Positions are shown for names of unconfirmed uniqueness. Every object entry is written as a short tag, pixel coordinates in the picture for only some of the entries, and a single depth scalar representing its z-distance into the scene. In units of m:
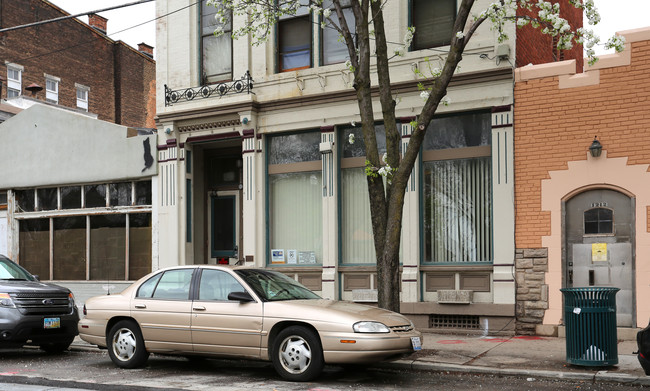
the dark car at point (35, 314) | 11.09
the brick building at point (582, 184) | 11.96
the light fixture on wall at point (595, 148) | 12.14
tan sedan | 8.65
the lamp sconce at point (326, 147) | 14.66
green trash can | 9.00
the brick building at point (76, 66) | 27.17
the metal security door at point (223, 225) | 16.92
